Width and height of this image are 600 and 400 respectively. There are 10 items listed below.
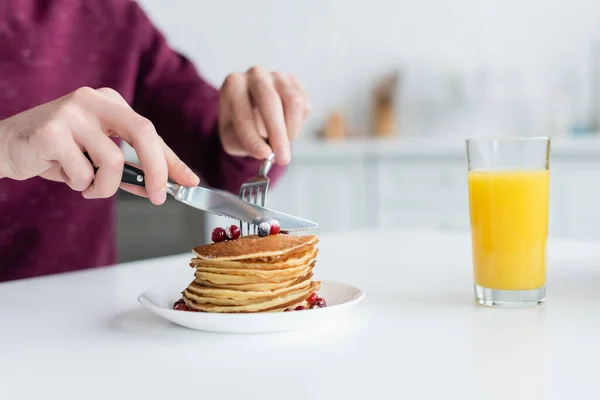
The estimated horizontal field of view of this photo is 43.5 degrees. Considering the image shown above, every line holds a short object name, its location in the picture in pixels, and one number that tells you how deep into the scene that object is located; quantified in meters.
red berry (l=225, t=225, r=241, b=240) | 0.89
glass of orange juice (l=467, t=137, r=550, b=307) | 0.93
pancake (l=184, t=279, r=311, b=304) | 0.80
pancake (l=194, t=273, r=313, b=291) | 0.81
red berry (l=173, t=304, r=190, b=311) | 0.84
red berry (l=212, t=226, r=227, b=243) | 0.89
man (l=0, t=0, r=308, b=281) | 1.36
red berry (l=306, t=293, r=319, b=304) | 0.86
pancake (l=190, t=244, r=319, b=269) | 0.81
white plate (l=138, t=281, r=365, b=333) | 0.77
